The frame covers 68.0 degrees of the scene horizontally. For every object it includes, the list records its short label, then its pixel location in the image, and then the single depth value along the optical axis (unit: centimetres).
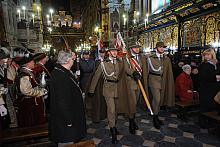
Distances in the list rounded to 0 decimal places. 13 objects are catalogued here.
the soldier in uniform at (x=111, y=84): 393
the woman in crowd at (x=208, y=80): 421
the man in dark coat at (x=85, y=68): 671
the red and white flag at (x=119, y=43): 471
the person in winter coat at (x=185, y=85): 518
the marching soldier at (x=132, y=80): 432
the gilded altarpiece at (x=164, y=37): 918
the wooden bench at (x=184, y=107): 492
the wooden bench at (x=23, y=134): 296
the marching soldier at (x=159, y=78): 466
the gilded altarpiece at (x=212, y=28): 662
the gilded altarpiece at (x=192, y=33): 758
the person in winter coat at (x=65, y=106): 230
